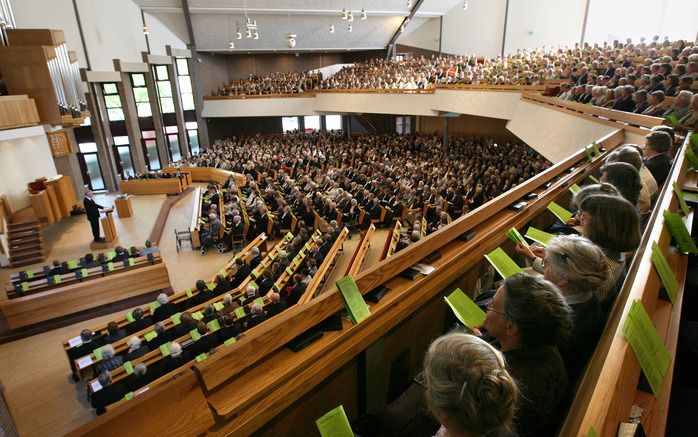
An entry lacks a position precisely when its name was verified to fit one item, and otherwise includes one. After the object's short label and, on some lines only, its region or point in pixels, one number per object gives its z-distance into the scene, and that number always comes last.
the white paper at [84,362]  4.51
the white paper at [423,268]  1.87
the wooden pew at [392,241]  6.18
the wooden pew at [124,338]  4.59
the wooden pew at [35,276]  6.27
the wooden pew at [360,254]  5.96
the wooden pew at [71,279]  6.09
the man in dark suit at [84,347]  4.77
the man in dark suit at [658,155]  3.12
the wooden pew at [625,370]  0.89
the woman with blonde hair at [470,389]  0.85
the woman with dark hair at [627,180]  2.23
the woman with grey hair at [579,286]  1.41
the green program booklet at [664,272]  1.43
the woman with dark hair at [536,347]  1.15
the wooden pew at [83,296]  5.76
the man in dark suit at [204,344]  4.36
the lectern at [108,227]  8.44
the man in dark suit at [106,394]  3.87
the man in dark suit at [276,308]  4.76
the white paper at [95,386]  4.11
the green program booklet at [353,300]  1.44
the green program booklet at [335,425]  1.06
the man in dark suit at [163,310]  5.30
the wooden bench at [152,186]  12.42
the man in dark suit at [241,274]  6.25
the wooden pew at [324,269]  5.24
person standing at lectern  8.12
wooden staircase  7.91
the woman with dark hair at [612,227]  1.63
